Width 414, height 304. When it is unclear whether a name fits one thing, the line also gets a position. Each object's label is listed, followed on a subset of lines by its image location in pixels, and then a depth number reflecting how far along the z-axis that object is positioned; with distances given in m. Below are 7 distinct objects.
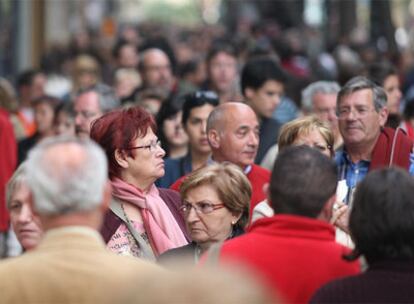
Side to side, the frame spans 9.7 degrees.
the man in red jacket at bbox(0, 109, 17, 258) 22.56
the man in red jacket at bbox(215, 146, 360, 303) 10.01
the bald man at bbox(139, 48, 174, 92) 26.44
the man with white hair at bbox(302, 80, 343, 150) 20.31
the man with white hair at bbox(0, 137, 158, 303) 8.44
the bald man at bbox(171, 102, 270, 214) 16.17
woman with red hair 13.43
